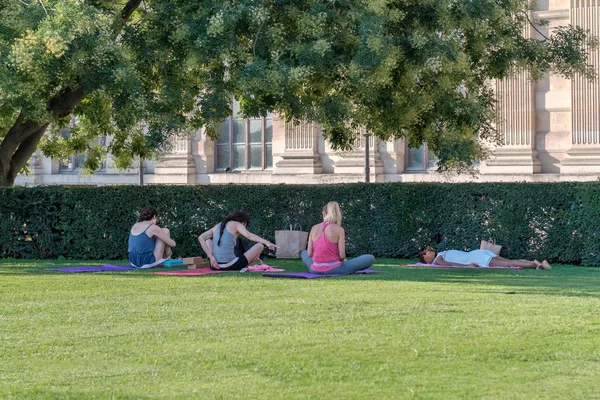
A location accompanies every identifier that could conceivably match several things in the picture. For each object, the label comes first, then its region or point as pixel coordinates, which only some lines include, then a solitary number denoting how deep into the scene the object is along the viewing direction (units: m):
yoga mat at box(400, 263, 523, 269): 19.52
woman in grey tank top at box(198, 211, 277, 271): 18.48
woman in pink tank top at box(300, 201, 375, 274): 17.02
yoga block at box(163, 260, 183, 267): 19.59
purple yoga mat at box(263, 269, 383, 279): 16.67
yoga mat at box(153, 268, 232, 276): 17.77
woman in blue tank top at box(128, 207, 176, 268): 19.50
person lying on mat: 19.20
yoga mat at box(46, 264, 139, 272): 19.01
